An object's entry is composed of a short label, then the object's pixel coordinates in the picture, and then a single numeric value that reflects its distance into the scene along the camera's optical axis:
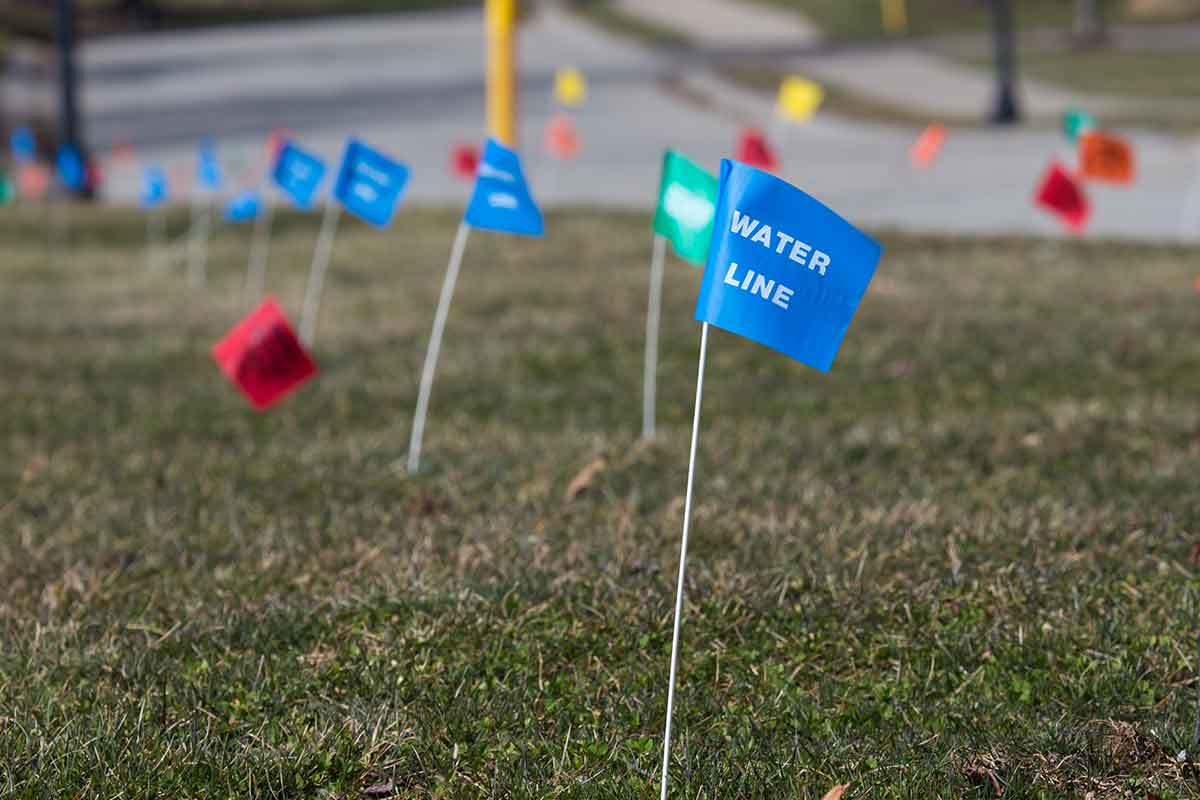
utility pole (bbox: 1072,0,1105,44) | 34.25
